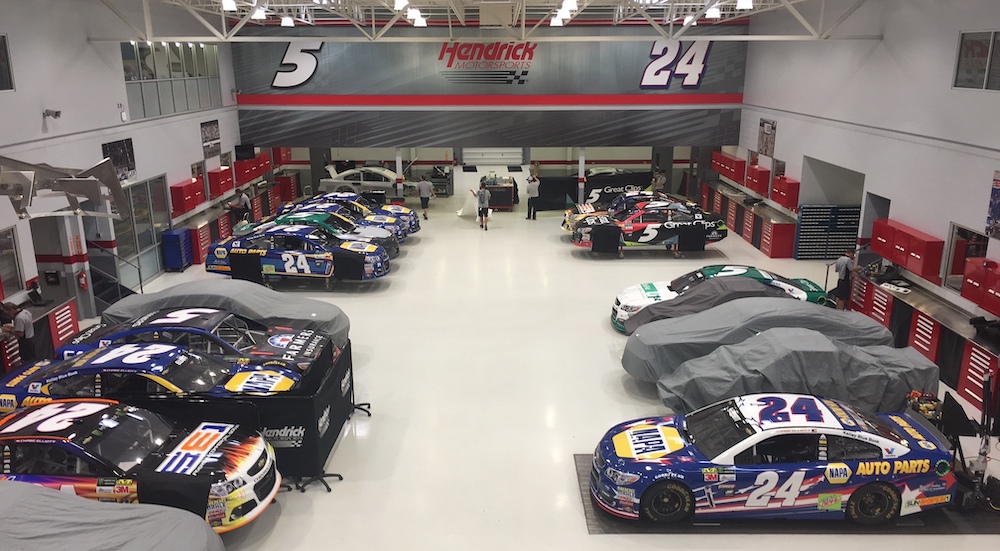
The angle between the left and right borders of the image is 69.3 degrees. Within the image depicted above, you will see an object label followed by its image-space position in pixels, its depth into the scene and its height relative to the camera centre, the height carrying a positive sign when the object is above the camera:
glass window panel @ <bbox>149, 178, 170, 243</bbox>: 15.94 -2.33
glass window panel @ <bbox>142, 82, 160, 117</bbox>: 15.59 -0.04
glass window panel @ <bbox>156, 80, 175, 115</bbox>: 16.38 +0.05
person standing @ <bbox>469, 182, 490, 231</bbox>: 19.86 -2.90
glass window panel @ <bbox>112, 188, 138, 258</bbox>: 14.49 -2.72
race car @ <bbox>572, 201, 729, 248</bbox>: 16.73 -2.96
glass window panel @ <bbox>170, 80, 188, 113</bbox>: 17.06 +0.04
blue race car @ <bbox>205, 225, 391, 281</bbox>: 14.03 -2.99
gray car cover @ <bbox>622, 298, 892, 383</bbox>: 9.16 -2.99
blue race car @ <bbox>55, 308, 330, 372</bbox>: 8.66 -2.91
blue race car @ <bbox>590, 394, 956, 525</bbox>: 6.51 -3.35
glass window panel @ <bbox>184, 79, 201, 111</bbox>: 17.83 +0.09
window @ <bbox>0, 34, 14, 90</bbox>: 10.99 +0.45
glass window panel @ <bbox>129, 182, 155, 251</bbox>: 15.16 -2.43
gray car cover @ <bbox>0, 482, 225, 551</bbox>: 5.12 -3.06
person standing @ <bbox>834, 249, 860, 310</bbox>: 12.51 -3.10
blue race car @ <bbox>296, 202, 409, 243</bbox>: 17.06 -2.86
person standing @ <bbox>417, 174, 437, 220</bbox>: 21.36 -2.76
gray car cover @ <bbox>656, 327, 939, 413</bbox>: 8.02 -3.07
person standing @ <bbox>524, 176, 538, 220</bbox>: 21.06 -2.93
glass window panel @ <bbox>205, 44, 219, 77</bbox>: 19.03 +1.01
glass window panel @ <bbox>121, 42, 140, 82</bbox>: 14.77 +0.73
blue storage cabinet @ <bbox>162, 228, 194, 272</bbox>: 16.00 -3.25
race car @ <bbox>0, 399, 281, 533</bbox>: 6.15 -3.12
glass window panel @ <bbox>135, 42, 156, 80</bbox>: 15.48 +0.79
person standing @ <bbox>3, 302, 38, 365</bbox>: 10.05 -3.11
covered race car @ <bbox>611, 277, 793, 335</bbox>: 10.74 -2.99
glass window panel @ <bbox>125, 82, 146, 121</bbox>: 14.84 -0.03
